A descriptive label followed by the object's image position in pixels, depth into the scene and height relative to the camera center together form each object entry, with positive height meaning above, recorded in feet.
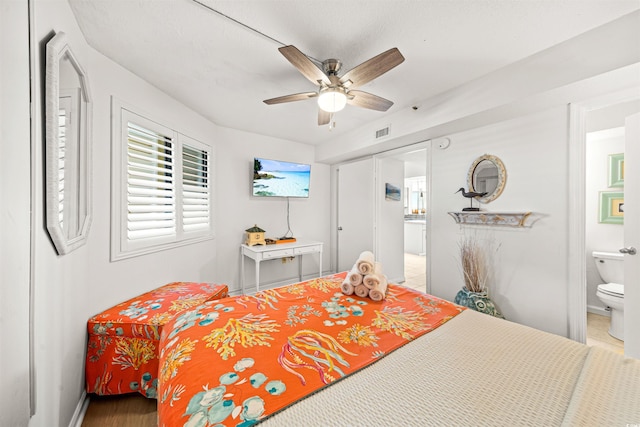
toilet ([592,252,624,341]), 6.99 -2.42
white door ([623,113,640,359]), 5.29 -0.57
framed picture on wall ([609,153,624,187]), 8.22 +1.58
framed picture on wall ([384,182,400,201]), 11.99 +1.11
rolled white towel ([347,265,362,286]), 5.30 -1.52
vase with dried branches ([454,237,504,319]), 7.22 -2.14
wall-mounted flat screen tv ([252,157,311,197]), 10.94 +1.72
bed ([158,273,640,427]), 2.22 -1.94
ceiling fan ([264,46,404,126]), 4.55 +3.07
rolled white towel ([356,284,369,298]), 5.20 -1.78
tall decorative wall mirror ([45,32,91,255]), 3.21 +1.08
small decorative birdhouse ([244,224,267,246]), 10.51 -1.10
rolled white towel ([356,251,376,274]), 5.40 -1.24
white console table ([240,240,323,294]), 9.67 -1.71
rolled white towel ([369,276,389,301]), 5.01 -1.76
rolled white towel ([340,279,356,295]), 5.31 -1.76
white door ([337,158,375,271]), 11.93 +0.09
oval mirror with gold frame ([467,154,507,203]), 7.36 +1.21
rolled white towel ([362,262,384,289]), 5.17 -1.53
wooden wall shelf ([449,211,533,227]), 6.86 -0.17
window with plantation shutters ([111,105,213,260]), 6.09 +0.77
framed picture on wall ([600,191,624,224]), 8.28 +0.23
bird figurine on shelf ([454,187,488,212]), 7.72 +0.61
